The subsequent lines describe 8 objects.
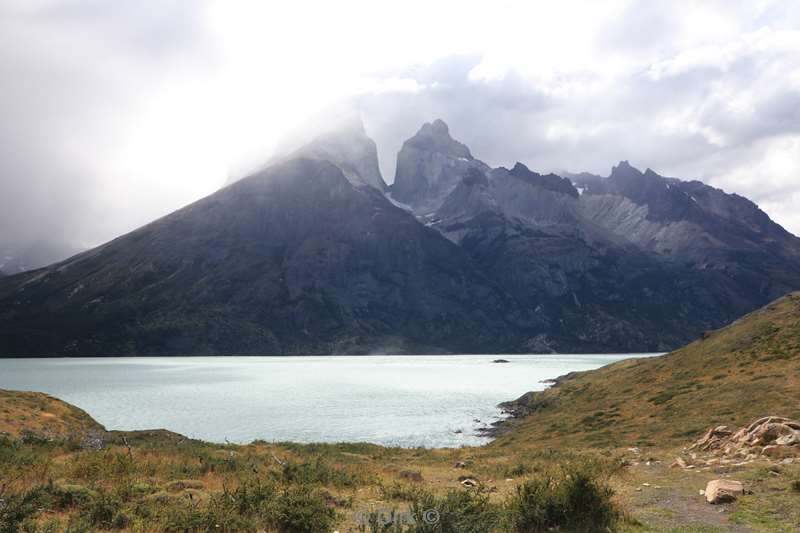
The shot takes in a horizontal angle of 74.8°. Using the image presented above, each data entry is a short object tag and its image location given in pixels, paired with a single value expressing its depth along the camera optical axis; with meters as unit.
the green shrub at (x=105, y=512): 13.80
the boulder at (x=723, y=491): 16.52
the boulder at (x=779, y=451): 22.67
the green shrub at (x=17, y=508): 11.54
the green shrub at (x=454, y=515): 11.99
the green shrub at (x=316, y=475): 21.70
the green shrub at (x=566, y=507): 14.27
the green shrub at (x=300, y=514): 13.93
